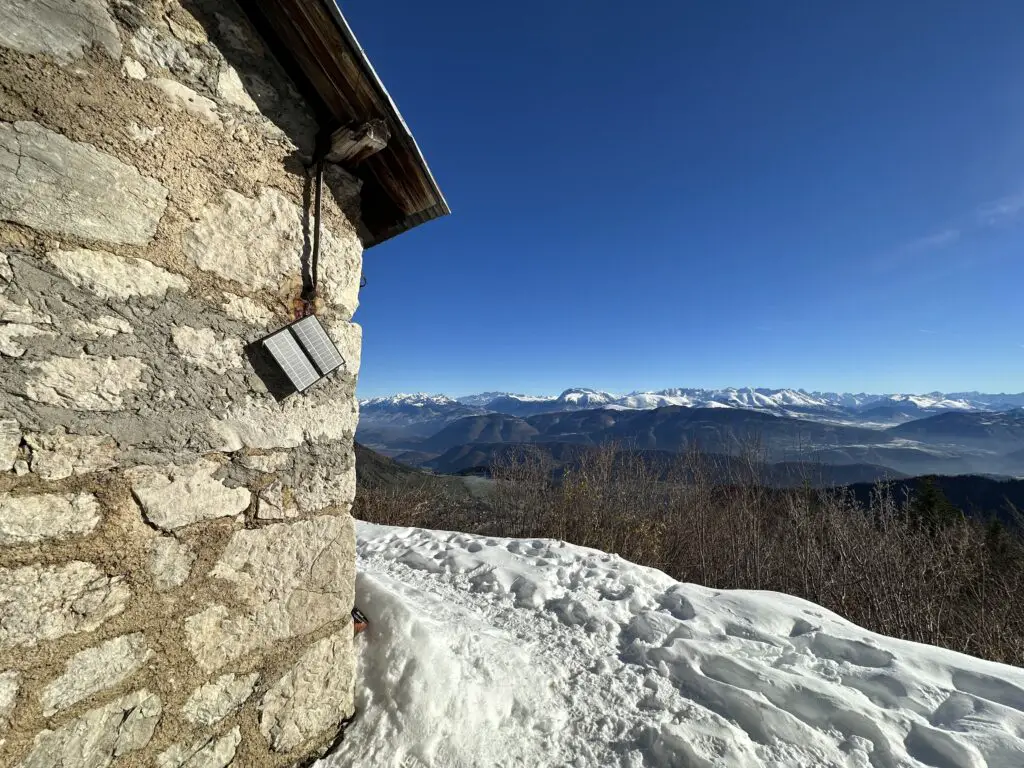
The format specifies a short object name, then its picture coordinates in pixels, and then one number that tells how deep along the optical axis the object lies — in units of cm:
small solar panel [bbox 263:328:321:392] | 189
